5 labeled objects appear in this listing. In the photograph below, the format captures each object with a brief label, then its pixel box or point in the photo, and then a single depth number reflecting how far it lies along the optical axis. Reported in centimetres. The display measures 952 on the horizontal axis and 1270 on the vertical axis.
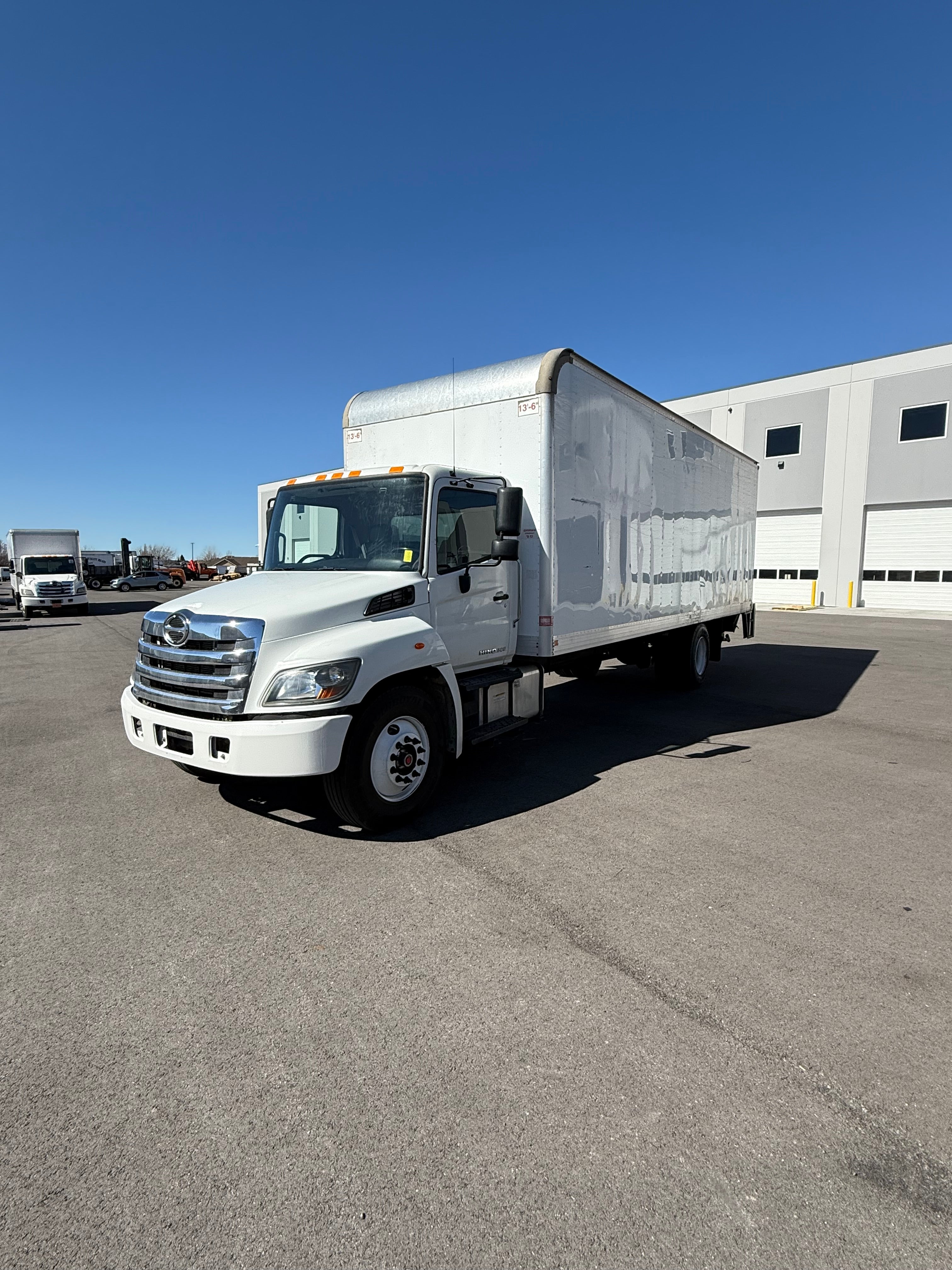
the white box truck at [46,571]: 2538
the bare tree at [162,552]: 14712
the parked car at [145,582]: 4991
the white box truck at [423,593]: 428
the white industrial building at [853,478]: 2502
